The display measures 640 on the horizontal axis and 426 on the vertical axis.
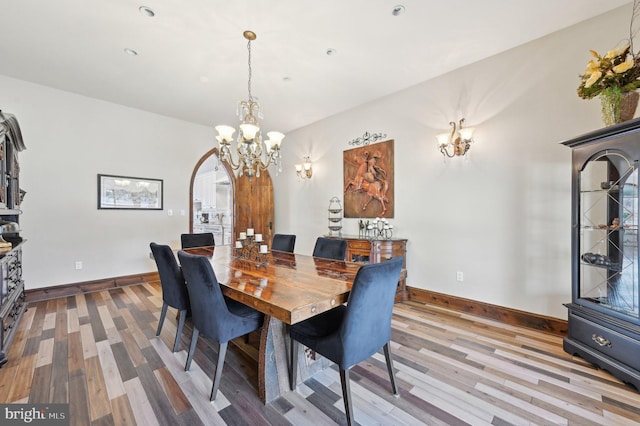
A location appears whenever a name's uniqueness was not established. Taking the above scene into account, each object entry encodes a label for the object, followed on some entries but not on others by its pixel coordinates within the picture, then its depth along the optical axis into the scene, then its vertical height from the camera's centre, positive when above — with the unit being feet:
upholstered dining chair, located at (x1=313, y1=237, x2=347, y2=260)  9.11 -1.28
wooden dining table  4.47 -1.51
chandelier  8.31 +2.42
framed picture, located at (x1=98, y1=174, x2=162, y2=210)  13.46 +1.13
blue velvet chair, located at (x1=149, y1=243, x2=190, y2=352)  7.18 -1.91
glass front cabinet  6.08 -1.01
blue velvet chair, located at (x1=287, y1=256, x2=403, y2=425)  4.61 -2.25
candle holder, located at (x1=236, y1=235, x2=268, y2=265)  8.05 -1.21
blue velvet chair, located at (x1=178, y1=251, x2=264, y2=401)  5.43 -2.19
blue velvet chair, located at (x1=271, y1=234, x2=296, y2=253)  10.92 -1.25
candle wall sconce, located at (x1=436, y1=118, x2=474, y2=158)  10.08 +2.93
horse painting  12.71 +1.70
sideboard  11.44 -1.68
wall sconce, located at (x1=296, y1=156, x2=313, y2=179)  16.57 +2.84
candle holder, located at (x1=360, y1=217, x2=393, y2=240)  12.31 -0.74
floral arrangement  6.10 +3.35
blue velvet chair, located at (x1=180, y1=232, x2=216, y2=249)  11.32 -1.20
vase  6.34 +2.64
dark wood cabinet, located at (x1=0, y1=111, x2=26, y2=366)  7.48 -0.84
